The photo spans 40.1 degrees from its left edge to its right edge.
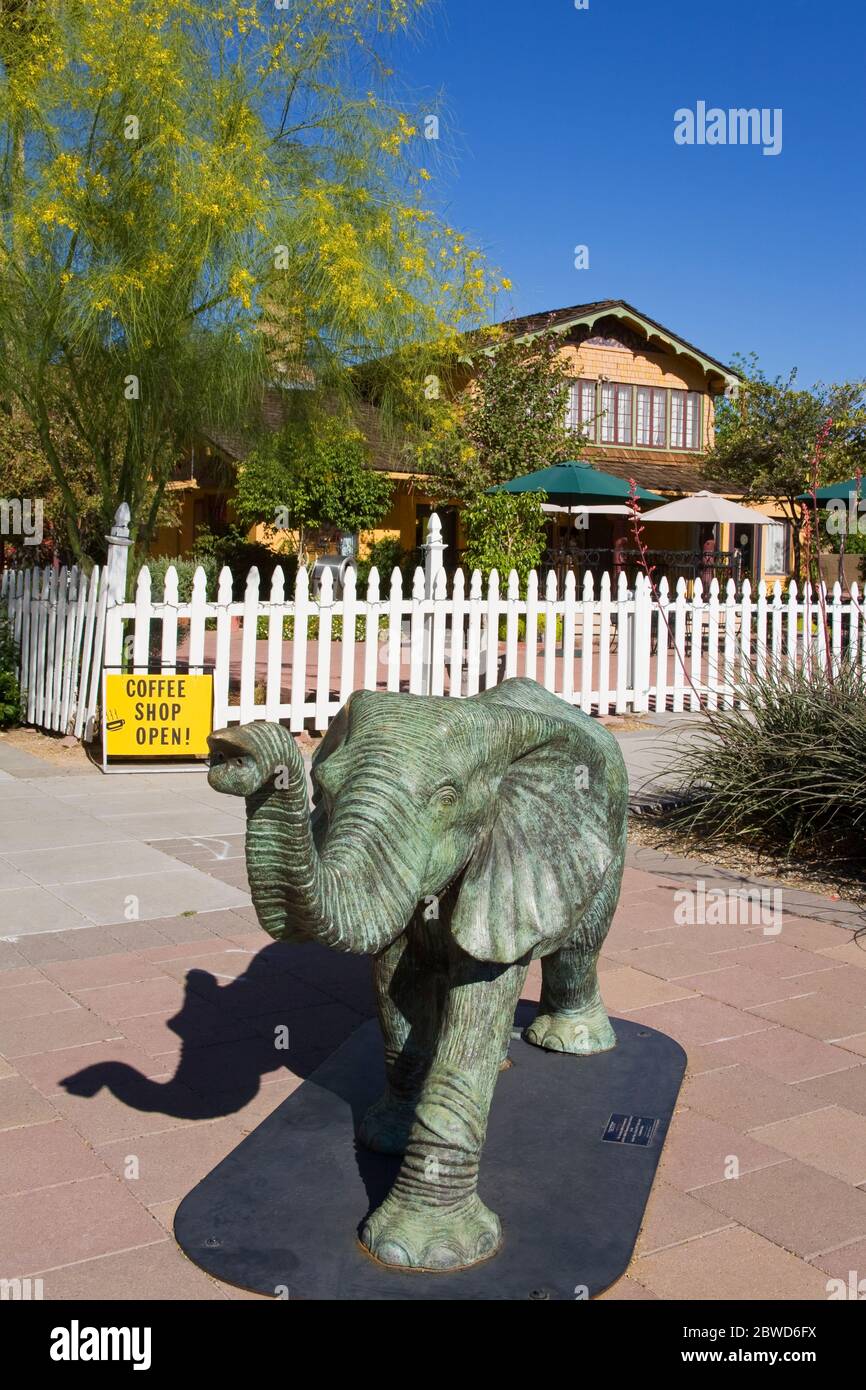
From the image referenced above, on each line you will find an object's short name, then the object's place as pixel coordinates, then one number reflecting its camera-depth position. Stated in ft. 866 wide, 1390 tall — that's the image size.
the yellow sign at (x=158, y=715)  29.43
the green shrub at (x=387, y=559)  81.76
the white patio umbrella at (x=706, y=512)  59.93
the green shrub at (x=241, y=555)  78.84
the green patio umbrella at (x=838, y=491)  60.64
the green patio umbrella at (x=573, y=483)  55.21
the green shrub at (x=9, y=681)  35.02
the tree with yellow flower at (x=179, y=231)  31.40
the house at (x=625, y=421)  84.38
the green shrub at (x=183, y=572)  64.23
